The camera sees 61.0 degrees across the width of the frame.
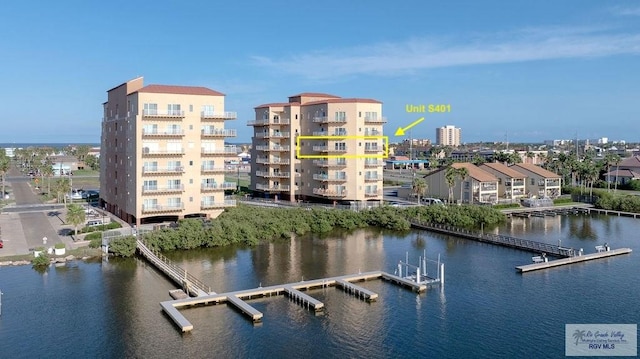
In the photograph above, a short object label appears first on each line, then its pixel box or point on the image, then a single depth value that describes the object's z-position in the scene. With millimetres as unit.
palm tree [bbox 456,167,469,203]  73375
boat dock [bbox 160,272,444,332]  30134
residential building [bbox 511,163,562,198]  82250
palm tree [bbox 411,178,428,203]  73125
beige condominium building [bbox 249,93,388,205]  69312
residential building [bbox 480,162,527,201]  80750
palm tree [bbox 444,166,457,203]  71750
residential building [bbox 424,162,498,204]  76125
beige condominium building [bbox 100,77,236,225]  53469
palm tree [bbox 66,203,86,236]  47875
